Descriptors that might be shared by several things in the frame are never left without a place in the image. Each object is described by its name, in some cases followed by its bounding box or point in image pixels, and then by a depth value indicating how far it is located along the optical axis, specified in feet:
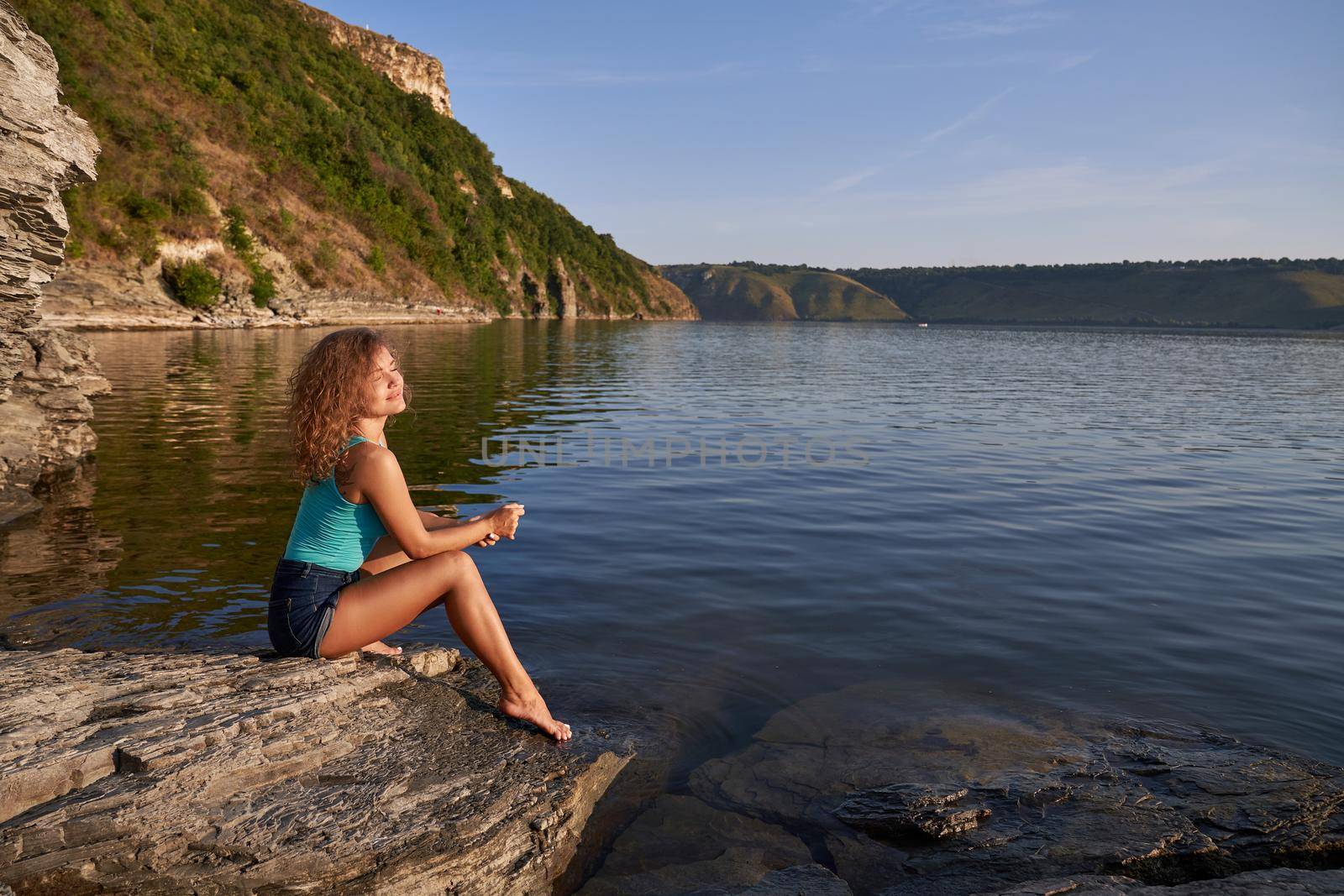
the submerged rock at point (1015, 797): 12.90
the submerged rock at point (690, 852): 12.69
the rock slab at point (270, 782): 10.48
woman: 14.61
